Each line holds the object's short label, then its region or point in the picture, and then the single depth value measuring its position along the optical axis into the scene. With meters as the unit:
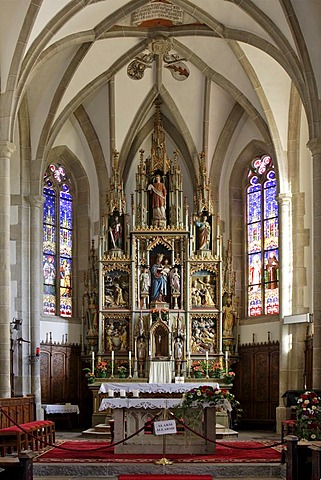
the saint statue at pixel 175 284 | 24.92
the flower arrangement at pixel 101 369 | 23.88
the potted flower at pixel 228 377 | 23.31
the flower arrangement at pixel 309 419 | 13.72
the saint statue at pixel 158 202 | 25.22
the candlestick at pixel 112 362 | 24.06
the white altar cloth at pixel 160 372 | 23.95
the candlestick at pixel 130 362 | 24.05
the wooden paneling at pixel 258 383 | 24.97
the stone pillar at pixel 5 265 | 18.84
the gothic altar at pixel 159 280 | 24.62
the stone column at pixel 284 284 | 23.22
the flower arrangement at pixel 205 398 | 16.14
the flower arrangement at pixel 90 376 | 23.39
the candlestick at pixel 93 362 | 23.86
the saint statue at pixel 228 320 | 25.36
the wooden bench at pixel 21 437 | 15.91
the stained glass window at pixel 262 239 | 26.09
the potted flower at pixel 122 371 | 24.06
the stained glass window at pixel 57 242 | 26.73
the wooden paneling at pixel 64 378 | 25.47
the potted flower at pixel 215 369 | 24.00
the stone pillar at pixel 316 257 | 18.77
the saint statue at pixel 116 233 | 25.36
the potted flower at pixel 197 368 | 24.08
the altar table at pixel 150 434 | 16.33
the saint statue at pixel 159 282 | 24.98
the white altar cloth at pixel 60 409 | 24.01
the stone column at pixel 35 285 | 23.61
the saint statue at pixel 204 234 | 25.36
